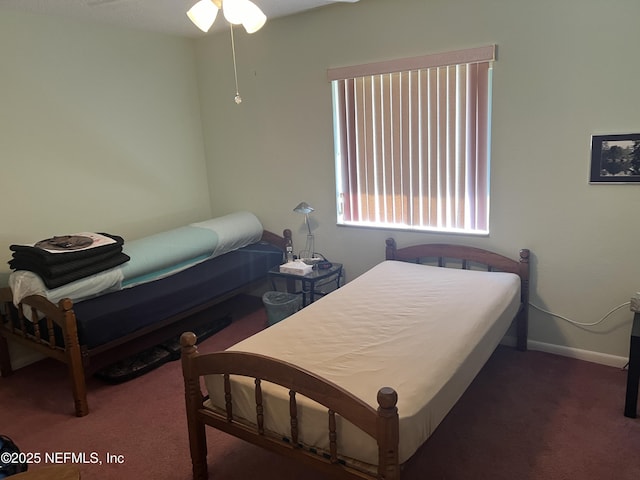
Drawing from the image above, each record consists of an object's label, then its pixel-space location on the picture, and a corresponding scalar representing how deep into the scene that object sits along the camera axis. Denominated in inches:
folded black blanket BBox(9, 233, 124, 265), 114.3
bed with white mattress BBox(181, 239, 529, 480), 69.5
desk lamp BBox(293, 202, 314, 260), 165.6
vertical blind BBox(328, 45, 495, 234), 129.7
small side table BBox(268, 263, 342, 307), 145.5
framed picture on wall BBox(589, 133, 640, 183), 111.5
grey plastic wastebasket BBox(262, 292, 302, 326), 148.9
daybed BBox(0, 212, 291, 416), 112.0
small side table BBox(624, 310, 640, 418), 99.1
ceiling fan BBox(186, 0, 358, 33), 88.8
